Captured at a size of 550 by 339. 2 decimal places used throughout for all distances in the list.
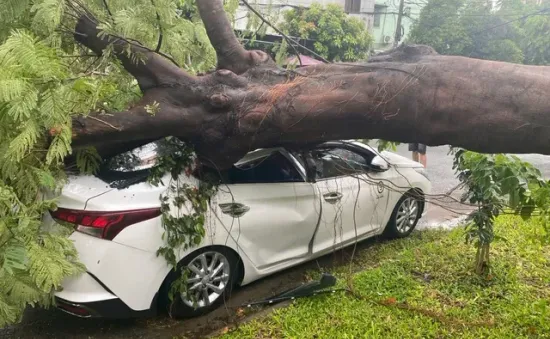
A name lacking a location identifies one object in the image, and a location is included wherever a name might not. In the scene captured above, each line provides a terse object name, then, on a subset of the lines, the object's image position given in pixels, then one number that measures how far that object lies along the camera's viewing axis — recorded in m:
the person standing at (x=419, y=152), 7.56
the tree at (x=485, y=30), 13.61
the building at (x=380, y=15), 17.92
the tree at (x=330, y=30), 13.77
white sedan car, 3.22
